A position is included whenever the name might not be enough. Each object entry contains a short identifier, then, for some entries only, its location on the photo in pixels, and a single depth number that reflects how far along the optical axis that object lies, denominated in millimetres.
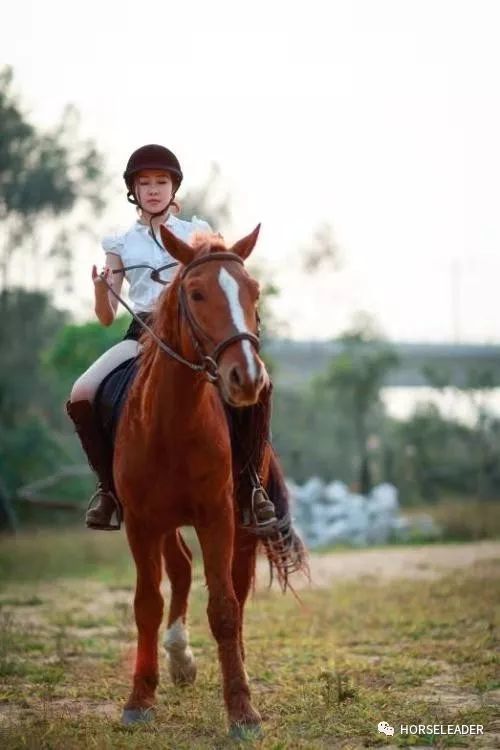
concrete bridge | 41938
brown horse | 4980
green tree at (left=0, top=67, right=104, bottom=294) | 28484
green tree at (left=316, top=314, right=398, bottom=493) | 34406
